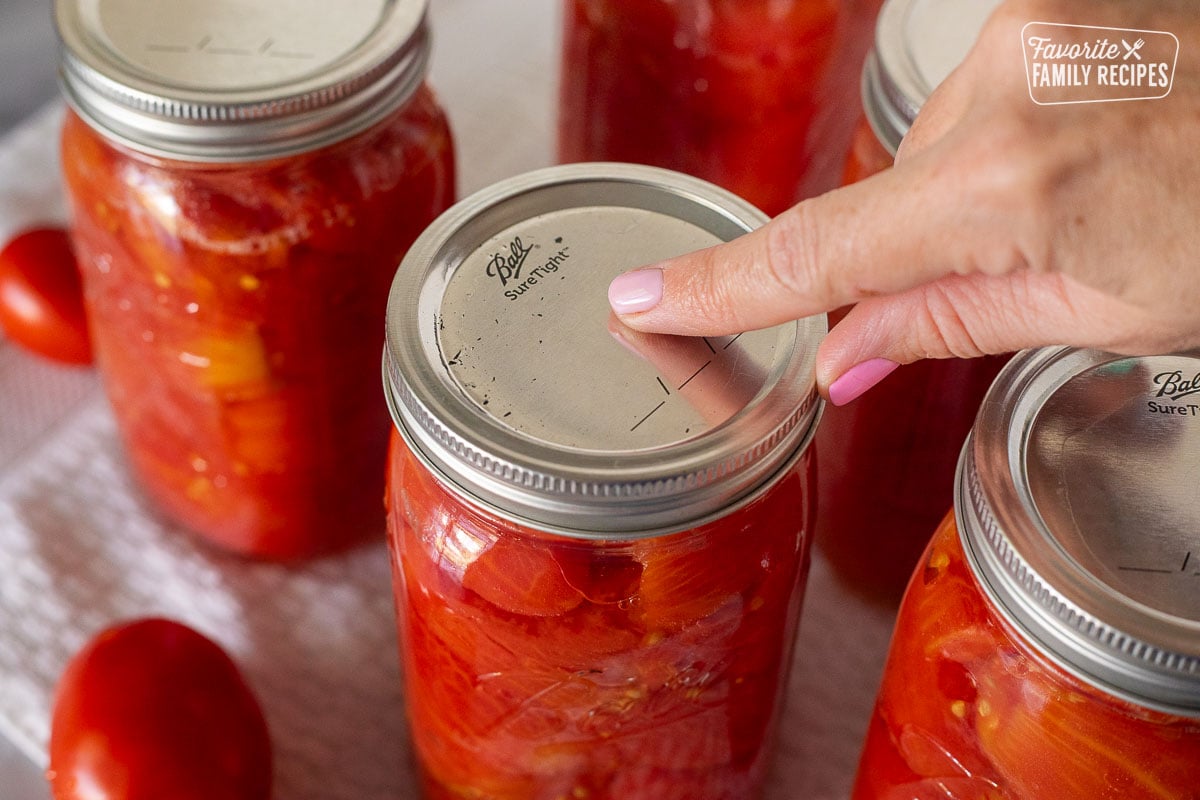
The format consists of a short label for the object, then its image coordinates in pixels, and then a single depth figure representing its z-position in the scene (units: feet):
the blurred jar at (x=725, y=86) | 2.96
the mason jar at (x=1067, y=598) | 1.72
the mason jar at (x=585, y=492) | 1.89
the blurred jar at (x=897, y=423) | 2.49
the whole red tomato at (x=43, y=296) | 3.32
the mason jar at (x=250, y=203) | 2.40
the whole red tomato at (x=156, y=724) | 2.39
